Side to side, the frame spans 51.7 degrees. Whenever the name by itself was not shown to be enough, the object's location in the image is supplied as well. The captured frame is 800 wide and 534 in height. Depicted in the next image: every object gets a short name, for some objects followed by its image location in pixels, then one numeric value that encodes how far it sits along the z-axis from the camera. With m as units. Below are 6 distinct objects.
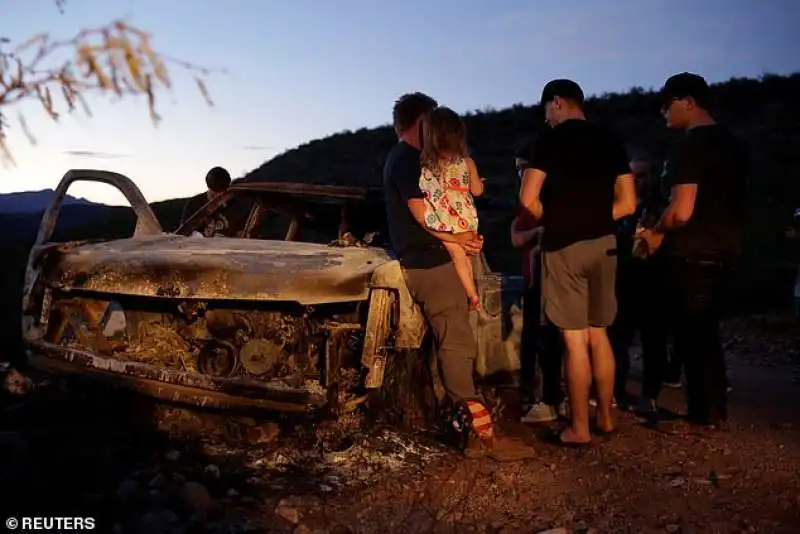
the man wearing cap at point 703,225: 4.66
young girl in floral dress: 4.29
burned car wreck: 4.32
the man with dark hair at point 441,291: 4.35
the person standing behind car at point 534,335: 5.21
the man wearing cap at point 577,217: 4.46
